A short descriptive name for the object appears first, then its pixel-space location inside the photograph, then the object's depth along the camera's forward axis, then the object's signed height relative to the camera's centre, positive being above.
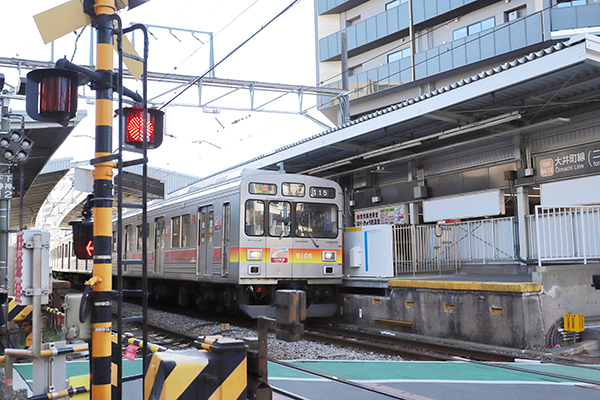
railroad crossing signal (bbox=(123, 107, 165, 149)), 4.66 +1.03
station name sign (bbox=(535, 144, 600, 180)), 11.41 +1.65
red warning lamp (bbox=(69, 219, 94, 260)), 4.55 +0.13
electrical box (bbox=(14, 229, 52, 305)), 4.62 -0.08
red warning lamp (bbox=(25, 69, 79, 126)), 4.21 +1.20
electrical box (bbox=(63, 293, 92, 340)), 4.30 -0.51
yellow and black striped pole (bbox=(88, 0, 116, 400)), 4.29 +0.22
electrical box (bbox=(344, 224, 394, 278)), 12.05 -0.09
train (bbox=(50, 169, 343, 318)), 11.43 +0.21
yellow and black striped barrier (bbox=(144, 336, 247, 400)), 3.43 -0.76
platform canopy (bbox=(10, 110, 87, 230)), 12.43 +2.85
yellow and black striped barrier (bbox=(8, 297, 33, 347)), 7.62 -0.77
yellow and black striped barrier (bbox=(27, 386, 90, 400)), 4.59 -1.13
